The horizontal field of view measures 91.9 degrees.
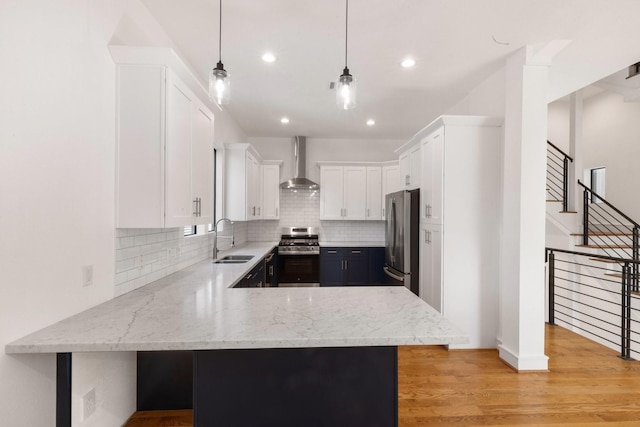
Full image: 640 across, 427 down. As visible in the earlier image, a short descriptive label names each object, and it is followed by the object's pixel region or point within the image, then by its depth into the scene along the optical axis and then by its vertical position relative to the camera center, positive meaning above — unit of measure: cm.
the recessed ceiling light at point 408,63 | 292 +148
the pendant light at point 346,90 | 176 +72
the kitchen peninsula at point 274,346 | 130 -54
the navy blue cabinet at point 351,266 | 531 -86
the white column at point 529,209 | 276 +8
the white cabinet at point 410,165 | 386 +68
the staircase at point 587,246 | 473 -43
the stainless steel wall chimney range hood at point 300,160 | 569 +105
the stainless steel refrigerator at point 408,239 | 375 -28
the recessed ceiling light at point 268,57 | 282 +147
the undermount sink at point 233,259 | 345 -52
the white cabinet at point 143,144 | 194 +44
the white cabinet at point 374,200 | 568 +30
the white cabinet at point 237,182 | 428 +46
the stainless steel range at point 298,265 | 517 -83
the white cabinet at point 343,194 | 568 +41
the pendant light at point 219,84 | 170 +72
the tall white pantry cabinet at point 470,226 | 321 -9
